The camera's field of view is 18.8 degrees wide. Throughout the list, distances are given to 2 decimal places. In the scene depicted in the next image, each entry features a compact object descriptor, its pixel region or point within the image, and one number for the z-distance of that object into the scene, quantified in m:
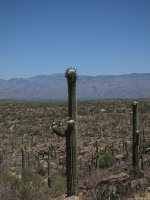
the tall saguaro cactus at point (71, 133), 13.41
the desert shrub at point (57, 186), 17.81
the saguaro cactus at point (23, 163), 21.21
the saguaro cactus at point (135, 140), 18.34
